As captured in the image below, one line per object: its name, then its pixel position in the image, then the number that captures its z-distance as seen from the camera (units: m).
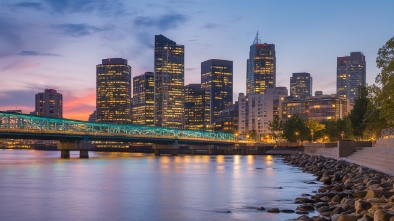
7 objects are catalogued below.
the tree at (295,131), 195.62
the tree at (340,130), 145.50
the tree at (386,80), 60.67
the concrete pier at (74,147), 156.25
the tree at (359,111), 122.44
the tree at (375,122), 92.35
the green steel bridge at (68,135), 132.25
